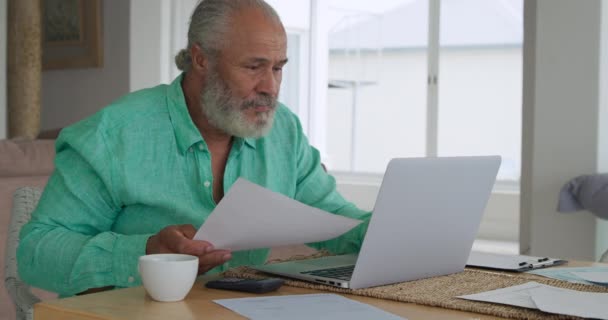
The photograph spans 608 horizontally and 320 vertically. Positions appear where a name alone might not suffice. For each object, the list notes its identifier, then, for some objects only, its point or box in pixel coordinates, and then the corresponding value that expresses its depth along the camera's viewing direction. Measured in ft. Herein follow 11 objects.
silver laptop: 6.31
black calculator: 6.27
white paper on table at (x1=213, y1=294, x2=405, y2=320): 5.73
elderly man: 7.07
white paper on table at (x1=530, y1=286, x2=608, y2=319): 5.81
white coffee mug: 5.93
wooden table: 5.74
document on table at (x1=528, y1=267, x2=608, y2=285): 6.85
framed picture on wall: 24.90
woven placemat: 5.91
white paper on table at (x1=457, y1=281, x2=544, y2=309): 6.02
